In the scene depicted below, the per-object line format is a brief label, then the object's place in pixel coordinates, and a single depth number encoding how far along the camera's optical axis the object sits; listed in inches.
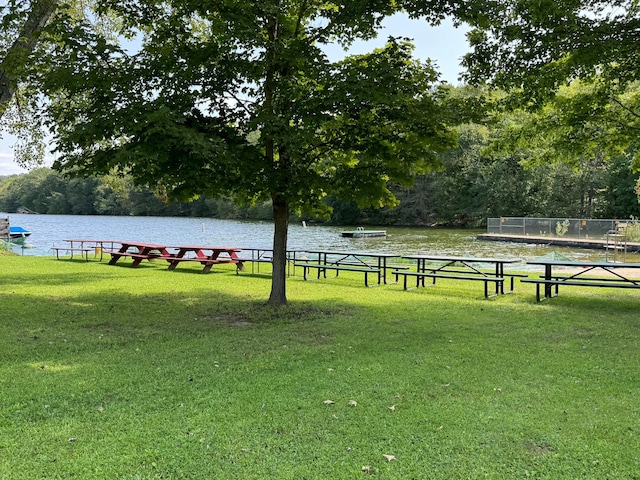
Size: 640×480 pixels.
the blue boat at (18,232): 1598.2
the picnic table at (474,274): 405.7
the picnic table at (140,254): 645.9
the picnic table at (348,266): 484.4
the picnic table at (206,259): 591.3
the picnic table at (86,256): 763.7
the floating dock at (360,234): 1782.7
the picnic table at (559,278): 364.5
